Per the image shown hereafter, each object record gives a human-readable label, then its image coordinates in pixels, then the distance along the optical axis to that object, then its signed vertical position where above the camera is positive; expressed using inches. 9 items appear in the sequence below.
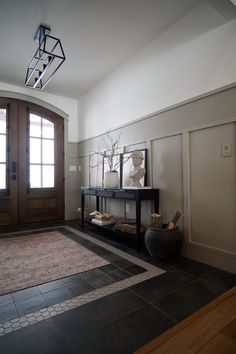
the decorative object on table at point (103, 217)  130.7 -24.6
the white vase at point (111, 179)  126.5 -0.3
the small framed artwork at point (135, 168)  111.6 +5.8
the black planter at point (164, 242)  87.3 -27.4
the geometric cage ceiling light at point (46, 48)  104.4 +76.3
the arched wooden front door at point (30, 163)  161.8 +13.3
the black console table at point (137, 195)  101.0 -8.8
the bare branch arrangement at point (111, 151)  142.6 +19.8
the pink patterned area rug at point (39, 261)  76.0 -37.0
